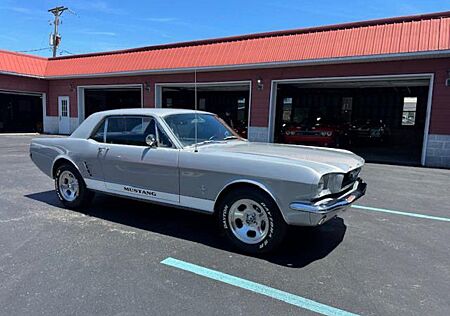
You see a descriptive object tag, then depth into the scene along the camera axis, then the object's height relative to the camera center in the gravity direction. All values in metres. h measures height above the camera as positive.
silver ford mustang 3.50 -0.65
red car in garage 14.14 -0.54
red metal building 11.48 +1.88
